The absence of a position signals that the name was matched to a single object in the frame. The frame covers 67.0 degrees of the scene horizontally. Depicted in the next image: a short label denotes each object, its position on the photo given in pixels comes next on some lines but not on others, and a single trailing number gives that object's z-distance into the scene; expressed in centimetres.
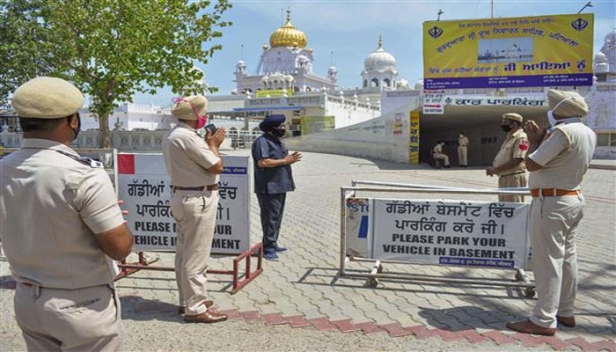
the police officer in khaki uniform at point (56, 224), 177
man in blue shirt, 549
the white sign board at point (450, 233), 431
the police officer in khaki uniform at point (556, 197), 340
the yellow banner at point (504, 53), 1900
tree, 1709
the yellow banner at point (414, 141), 2061
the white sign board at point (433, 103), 1894
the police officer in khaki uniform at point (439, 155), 2017
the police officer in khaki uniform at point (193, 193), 367
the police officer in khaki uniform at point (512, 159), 530
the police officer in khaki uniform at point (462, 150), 2128
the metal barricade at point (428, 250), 430
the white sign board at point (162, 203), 479
